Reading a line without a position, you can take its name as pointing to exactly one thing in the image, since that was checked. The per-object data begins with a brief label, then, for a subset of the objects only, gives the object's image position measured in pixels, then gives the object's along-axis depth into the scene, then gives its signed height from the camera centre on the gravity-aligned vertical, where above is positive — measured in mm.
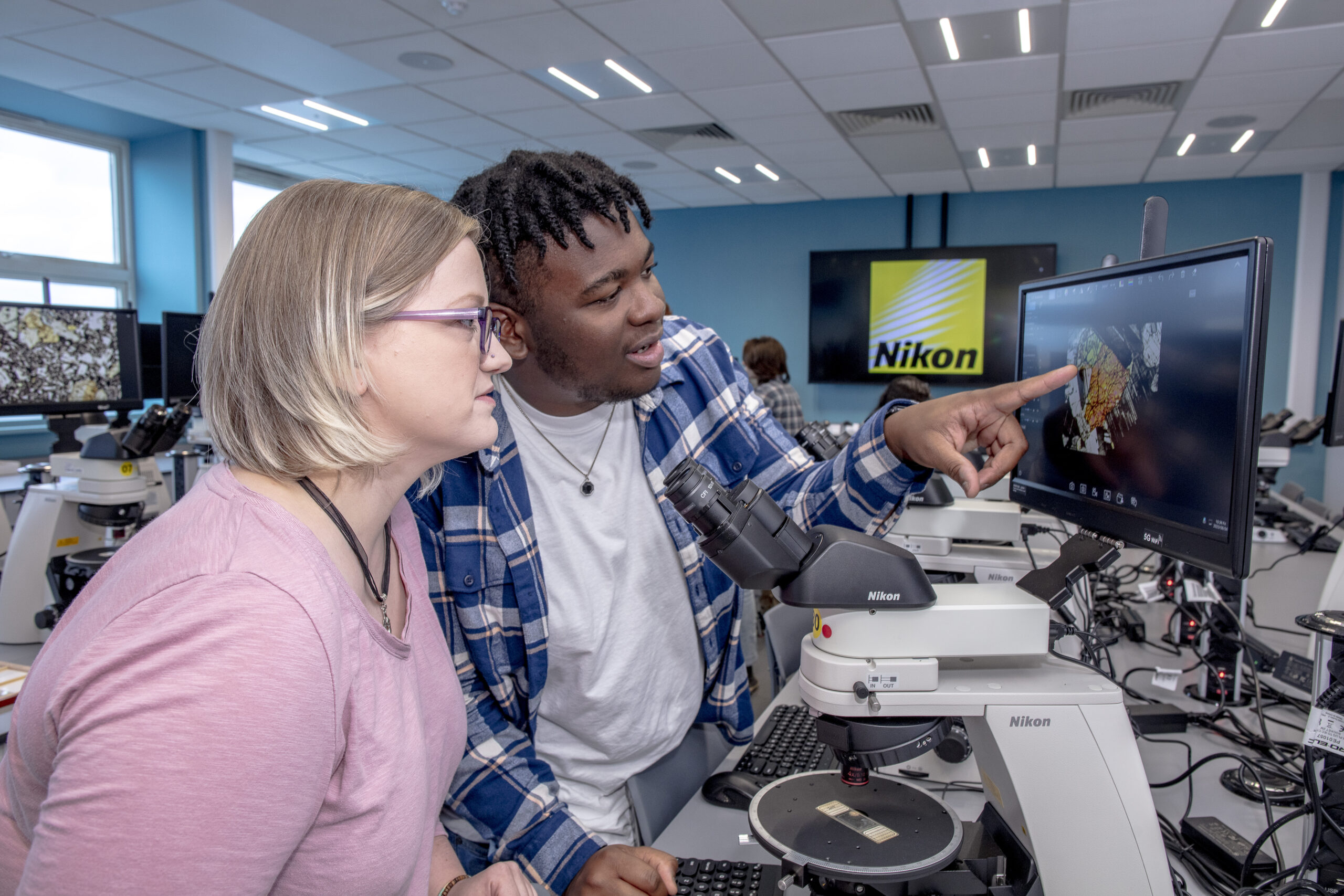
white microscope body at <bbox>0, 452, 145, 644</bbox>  2156 -432
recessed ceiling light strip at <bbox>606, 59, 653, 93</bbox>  3883 +1491
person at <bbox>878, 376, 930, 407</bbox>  2949 -26
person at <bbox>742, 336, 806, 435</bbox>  4941 +12
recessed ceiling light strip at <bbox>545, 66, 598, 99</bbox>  4016 +1499
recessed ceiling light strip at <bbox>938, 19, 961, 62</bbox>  3379 +1485
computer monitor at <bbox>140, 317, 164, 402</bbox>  3252 +51
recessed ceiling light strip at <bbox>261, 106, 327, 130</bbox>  4730 +1513
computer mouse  1140 -578
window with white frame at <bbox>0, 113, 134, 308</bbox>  4824 +950
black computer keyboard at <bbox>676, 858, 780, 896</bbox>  869 -543
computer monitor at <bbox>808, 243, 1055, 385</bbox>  6551 +589
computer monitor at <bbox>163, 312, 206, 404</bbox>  3252 +52
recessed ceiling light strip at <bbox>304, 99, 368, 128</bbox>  4594 +1515
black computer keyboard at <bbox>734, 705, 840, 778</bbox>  1224 -577
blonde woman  491 -173
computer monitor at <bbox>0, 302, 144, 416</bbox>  2387 +28
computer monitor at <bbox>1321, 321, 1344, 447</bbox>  2338 -77
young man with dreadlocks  984 -176
